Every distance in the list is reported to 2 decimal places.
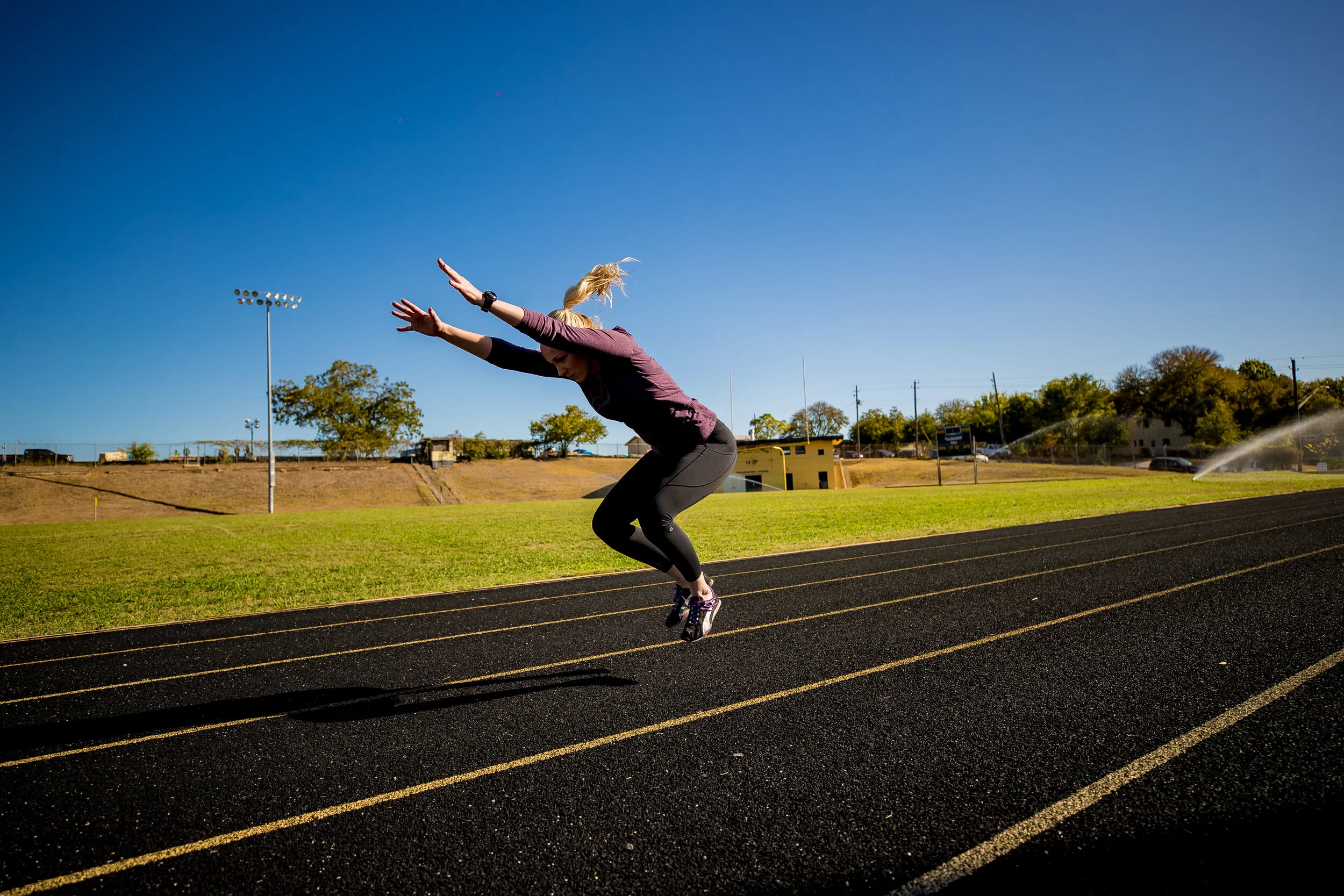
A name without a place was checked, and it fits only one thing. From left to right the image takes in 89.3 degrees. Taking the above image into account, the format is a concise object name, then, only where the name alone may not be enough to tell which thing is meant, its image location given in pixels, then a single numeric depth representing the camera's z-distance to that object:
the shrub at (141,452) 56.47
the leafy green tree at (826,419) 129.38
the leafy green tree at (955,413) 118.79
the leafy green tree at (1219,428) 69.06
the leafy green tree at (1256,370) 93.00
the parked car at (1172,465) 59.47
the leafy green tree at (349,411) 63.03
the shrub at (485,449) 68.19
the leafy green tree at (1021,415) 102.75
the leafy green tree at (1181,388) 76.19
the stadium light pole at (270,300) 38.53
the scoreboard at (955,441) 64.88
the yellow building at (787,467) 51.31
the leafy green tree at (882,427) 115.00
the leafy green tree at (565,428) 77.50
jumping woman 3.62
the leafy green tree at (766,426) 115.88
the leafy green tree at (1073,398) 94.94
